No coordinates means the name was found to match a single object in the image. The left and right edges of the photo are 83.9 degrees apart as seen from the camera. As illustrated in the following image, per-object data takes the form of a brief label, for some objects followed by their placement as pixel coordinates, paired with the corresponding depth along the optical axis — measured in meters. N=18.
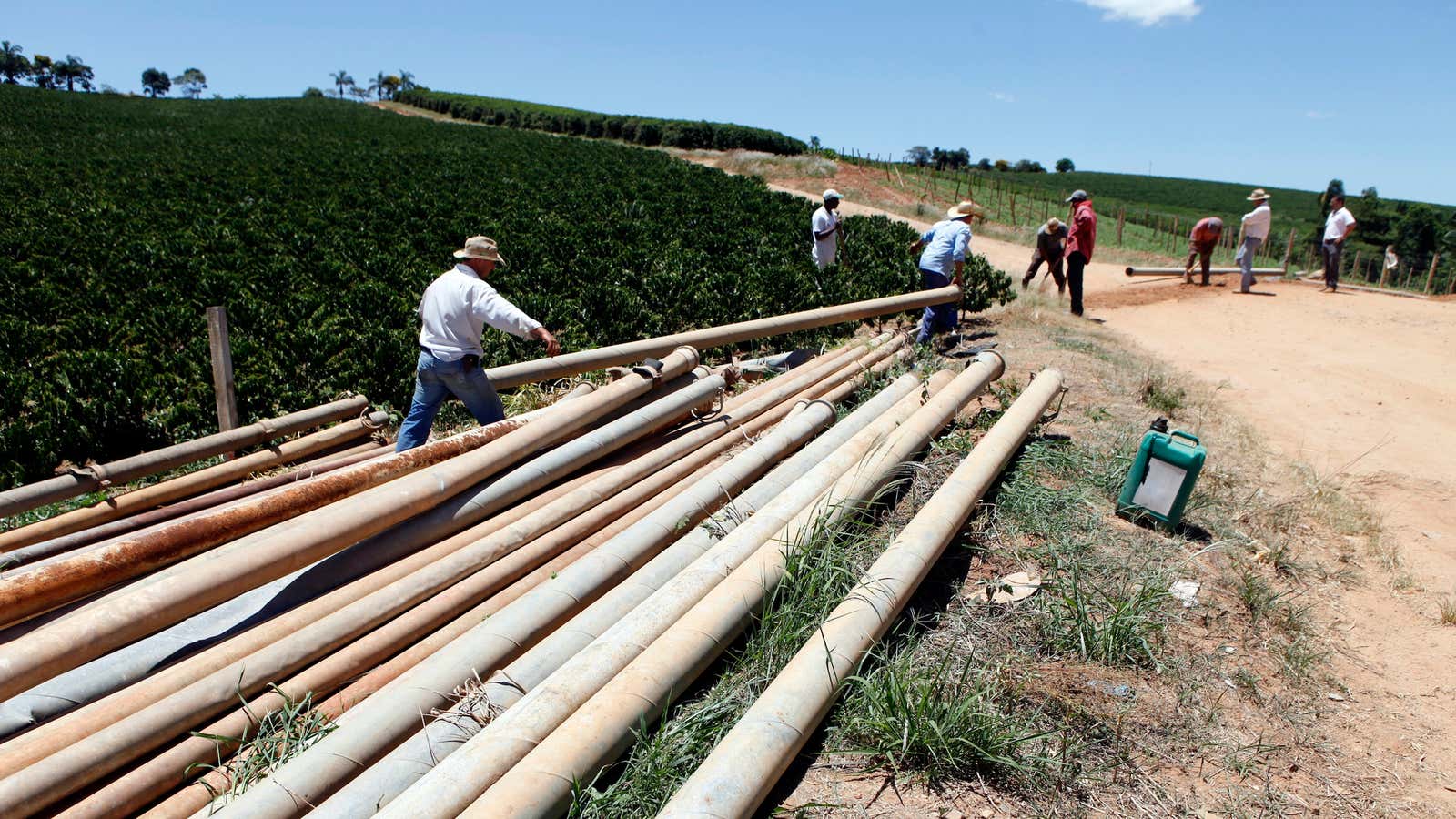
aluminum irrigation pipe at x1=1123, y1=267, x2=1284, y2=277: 16.47
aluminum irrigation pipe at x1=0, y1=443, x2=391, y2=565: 3.74
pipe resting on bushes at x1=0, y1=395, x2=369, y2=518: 4.21
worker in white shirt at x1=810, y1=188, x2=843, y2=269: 11.31
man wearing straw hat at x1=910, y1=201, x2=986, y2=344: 8.98
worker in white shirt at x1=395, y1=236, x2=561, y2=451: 5.12
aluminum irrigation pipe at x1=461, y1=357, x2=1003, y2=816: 2.16
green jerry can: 4.61
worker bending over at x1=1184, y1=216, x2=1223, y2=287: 15.64
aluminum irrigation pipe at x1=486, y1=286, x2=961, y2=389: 5.07
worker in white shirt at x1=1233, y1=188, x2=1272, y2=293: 14.09
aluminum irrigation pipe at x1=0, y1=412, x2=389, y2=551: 4.05
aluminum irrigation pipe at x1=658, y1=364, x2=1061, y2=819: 2.21
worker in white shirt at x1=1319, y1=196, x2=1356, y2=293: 14.37
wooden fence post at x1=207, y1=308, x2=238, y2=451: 6.10
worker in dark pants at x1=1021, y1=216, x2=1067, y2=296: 12.86
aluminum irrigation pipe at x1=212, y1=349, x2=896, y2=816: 2.24
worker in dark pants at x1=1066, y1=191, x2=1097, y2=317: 11.95
